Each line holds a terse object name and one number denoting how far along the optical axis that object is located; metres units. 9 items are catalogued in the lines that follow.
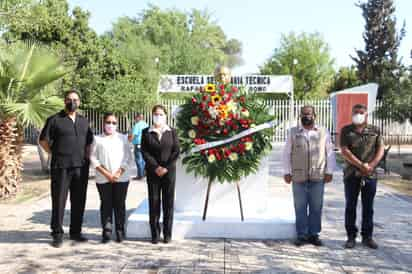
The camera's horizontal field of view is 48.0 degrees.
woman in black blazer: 6.13
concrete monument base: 6.50
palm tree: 8.95
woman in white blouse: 6.29
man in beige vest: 6.07
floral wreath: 6.47
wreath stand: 6.57
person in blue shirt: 12.02
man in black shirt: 6.10
